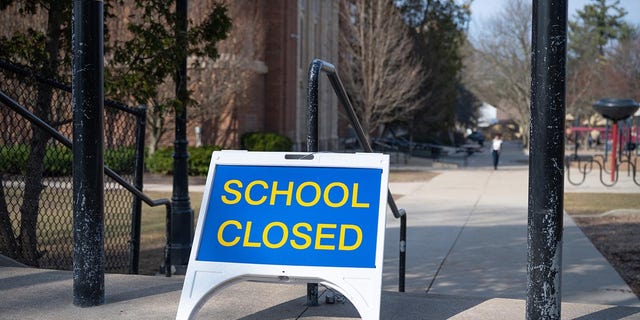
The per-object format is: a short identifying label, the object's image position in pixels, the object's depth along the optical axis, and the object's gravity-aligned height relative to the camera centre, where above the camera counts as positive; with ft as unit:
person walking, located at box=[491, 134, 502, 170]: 109.29 -1.61
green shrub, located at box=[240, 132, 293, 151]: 99.73 -0.94
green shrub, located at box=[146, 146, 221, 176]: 81.61 -3.01
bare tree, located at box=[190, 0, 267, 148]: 87.40 +6.45
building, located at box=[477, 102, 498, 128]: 417.88 +9.16
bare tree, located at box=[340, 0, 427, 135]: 106.83 +10.45
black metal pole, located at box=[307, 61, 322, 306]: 16.61 +0.18
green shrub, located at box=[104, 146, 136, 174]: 29.15 -1.14
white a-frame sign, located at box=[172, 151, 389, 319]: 14.44 -1.73
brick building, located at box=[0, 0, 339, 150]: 86.89 +8.19
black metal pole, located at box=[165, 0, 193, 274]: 30.63 -1.55
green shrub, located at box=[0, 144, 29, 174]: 25.99 -1.09
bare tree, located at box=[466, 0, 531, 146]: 174.91 +18.53
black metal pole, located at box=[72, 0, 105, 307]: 16.15 -0.52
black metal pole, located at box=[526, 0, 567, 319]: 14.01 -0.37
